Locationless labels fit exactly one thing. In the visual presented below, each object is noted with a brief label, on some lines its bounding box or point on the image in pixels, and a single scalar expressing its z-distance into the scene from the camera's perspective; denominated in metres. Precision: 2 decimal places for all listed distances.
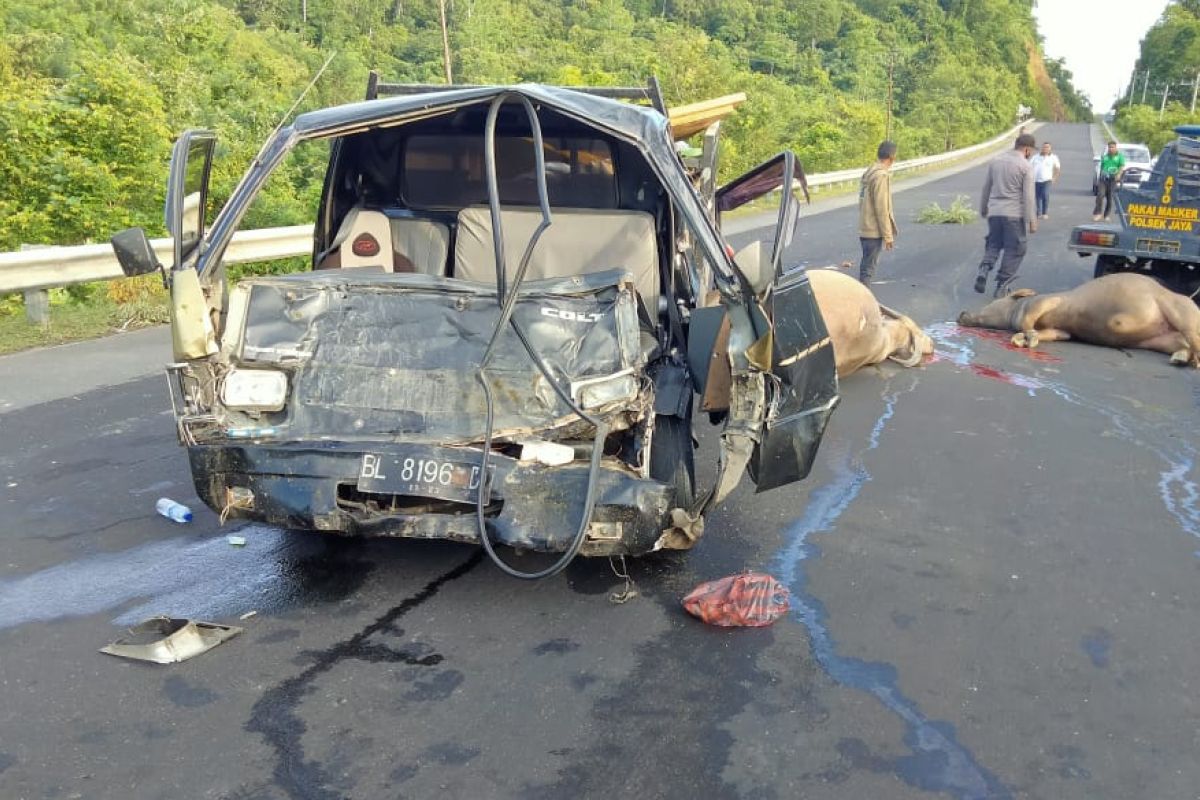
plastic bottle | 5.23
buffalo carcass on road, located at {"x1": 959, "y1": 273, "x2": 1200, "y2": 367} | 9.72
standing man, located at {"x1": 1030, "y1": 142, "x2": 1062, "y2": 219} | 21.95
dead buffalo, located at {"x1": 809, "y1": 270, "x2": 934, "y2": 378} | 8.33
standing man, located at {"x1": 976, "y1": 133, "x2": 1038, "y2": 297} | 12.43
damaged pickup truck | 4.23
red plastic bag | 4.27
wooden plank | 10.98
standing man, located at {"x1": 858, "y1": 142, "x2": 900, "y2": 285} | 12.38
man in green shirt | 22.65
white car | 31.44
